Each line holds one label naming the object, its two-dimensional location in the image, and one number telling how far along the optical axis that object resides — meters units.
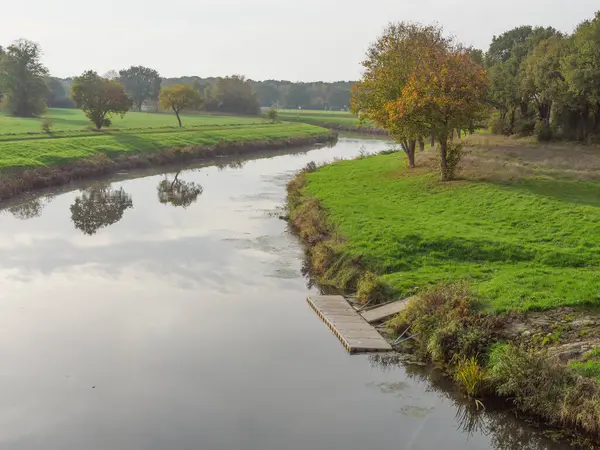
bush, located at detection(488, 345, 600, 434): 14.64
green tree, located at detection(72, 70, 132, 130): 77.19
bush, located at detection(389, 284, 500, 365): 18.25
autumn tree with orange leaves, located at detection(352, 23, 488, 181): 37.62
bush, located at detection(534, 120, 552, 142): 56.00
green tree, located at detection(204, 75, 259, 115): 145.62
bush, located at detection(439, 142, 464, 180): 39.75
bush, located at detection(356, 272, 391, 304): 23.42
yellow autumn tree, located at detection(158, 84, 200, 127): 100.44
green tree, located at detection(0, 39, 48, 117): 95.75
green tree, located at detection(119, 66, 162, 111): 154.75
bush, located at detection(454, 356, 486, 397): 16.86
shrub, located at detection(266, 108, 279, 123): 128.95
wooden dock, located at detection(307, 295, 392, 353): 19.77
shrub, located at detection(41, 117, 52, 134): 71.45
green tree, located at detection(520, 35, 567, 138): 52.50
